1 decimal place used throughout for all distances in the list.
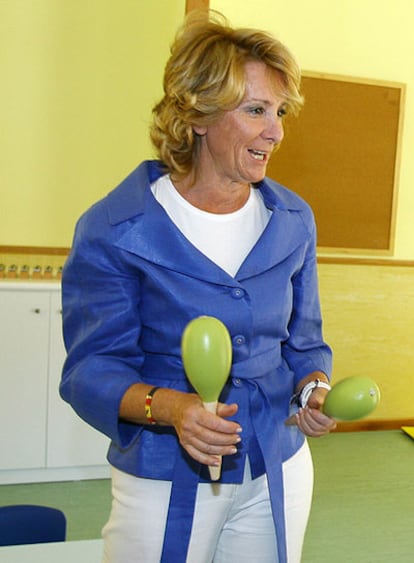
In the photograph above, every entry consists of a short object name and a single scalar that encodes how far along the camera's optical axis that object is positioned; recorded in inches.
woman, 48.3
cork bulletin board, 164.9
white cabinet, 128.1
